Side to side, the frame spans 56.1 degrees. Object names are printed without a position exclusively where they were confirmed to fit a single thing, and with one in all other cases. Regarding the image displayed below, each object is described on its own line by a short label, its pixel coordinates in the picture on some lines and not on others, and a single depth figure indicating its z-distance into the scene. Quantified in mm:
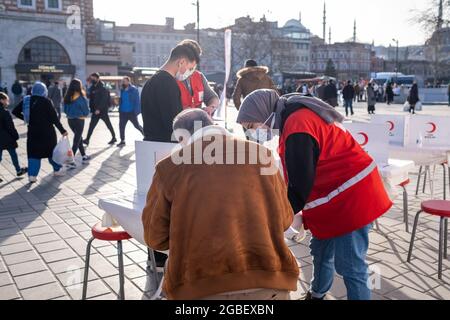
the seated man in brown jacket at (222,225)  1794
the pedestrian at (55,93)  15480
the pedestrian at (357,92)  35250
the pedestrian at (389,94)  31562
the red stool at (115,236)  3131
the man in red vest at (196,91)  4215
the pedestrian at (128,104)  11250
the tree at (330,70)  69200
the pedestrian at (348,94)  21641
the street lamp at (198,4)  35344
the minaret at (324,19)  68844
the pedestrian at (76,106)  8741
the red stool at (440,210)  3609
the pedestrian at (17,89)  25359
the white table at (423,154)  5410
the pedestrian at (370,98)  20641
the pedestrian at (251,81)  7617
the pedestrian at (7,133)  7621
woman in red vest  2404
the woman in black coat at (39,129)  7168
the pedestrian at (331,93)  18016
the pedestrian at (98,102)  10836
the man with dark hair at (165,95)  3830
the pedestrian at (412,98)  21422
